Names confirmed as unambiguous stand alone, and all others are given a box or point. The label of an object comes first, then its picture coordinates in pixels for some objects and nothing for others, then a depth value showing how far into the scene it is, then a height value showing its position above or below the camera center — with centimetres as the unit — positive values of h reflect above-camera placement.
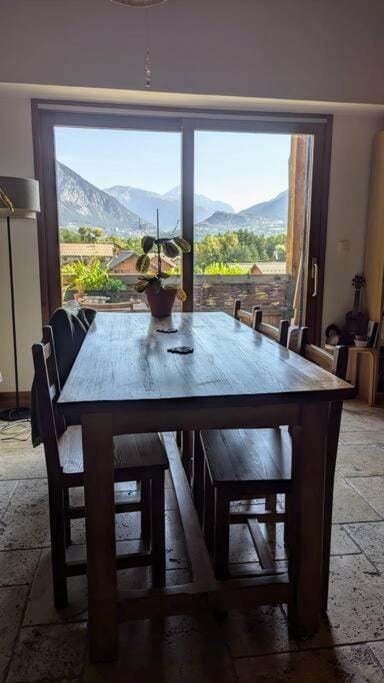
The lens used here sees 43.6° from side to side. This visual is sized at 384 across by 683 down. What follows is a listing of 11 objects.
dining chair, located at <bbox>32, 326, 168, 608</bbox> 155 -71
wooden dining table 129 -46
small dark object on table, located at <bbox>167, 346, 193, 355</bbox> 184 -36
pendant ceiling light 342 +132
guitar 409 -53
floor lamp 313 +35
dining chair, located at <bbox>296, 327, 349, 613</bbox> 152 -59
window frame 370 +96
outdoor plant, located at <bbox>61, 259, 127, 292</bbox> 399 -20
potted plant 272 -17
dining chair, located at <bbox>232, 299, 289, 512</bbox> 206 -34
